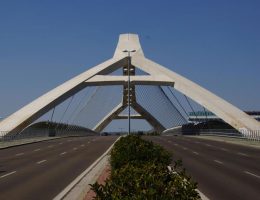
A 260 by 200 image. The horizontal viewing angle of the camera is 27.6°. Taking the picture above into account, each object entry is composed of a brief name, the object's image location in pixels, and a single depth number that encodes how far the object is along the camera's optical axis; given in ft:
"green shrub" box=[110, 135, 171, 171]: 41.33
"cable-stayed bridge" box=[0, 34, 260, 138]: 238.48
